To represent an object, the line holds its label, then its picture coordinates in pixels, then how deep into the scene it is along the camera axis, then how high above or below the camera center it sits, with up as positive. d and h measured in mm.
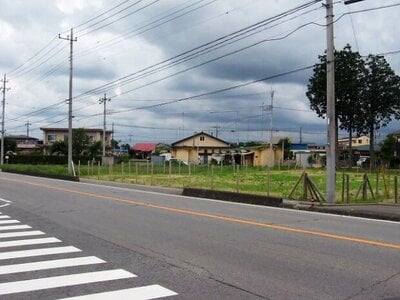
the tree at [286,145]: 111425 +5147
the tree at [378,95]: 70438 +9577
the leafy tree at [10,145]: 125150 +4879
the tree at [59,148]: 111075 +3799
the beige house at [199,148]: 108000 +4039
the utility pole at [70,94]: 49266 +6699
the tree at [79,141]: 113250 +5394
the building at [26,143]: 143650 +6530
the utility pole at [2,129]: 83312 +5696
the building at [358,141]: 154925 +8003
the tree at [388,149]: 93256 +3506
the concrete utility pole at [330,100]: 19750 +2552
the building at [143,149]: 140875 +4903
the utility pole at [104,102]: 86975 +10533
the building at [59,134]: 134625 +8197
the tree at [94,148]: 109312 +3782
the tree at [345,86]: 70000 +10724
